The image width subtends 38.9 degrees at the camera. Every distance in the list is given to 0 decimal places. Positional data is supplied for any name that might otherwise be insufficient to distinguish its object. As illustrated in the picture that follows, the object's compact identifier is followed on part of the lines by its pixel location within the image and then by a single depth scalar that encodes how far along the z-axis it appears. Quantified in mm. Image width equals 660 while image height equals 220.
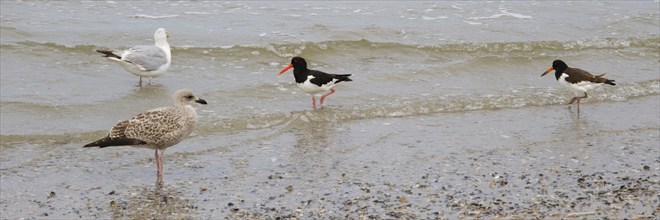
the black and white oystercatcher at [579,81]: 13094
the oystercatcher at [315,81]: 12727
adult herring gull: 13695
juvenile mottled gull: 8984
